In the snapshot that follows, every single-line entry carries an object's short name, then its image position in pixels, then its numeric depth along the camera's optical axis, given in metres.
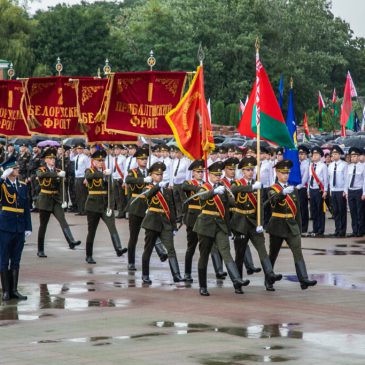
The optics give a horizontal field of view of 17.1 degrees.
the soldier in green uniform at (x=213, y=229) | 15.73
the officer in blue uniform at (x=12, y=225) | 15.55
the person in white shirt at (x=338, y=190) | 24.47
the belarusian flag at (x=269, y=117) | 17.41
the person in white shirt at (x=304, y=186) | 25.44
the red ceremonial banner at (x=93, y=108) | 21.06
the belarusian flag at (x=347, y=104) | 32.83
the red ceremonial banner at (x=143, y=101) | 19.34
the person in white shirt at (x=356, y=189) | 24.34
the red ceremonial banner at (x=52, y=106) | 22.02
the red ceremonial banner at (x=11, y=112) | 23.27
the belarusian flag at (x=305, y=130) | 42.63
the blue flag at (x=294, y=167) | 20.14
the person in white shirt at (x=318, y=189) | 24.86
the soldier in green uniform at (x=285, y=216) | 16.09
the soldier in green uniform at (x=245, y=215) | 16.55
